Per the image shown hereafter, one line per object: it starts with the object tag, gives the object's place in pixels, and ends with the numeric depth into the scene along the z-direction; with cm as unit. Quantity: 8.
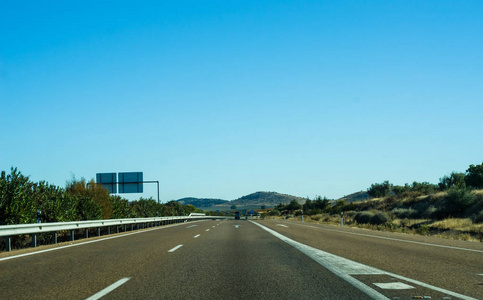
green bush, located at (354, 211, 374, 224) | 4081
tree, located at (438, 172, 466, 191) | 6669
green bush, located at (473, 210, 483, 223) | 3080
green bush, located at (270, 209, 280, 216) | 11368
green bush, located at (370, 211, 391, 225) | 3900
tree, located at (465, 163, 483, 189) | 6397
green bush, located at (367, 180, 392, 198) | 8634
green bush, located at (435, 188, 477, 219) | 3725
